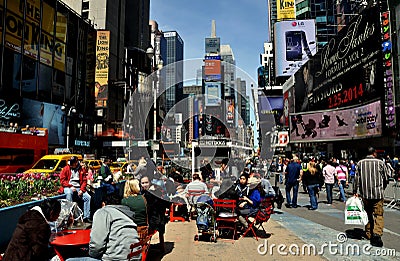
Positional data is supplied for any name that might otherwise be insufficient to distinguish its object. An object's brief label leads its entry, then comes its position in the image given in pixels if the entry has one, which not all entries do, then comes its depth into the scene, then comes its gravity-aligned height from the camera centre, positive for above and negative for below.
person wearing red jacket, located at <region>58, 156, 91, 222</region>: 8.52 -0.89
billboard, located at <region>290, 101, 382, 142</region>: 23.56 +2.20
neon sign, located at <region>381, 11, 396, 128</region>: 20.61 +4.78
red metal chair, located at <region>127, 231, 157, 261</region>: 3.70 -1.23
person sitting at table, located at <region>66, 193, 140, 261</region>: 3.68 -1.03
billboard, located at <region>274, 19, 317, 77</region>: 64.38 +21.32
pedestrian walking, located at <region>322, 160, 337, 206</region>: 11.91 -1.05
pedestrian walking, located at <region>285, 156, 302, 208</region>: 11.26 -1.01
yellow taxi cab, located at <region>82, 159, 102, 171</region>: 23.73 -1.19
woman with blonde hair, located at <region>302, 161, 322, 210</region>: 11.01 -1.15
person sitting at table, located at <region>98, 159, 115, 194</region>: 10.37 -1.03
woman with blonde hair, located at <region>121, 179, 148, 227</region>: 5.16 -0.93
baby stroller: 6.88 -1.47
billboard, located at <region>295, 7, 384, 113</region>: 22.61 +6.99
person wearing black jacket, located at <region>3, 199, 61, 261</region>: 3.00 -0.88
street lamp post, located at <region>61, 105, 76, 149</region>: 22.38 +2.55
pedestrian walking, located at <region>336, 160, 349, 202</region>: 13.06 -1.24
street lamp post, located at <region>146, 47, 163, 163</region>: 38.36 +12.32
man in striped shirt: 6.46 -0.84
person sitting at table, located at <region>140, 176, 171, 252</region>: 6.06 -1.16
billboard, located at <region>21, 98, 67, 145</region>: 30.63 +3.01
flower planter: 5.96 -1.41
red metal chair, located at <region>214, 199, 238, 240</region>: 7.00 -1.44
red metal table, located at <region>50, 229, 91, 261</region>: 4.20 -1.28
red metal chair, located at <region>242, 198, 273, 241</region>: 7.12 -1.48
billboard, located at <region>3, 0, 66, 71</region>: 28.13 +11.05
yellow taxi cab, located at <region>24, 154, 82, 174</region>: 16.08 -0.84
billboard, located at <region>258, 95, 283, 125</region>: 63.03 +8.40
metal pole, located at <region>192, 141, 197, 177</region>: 17.47 -0.62
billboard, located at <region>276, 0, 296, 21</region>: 77.31 +33.26
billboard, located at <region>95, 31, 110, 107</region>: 47.06 +11.92
